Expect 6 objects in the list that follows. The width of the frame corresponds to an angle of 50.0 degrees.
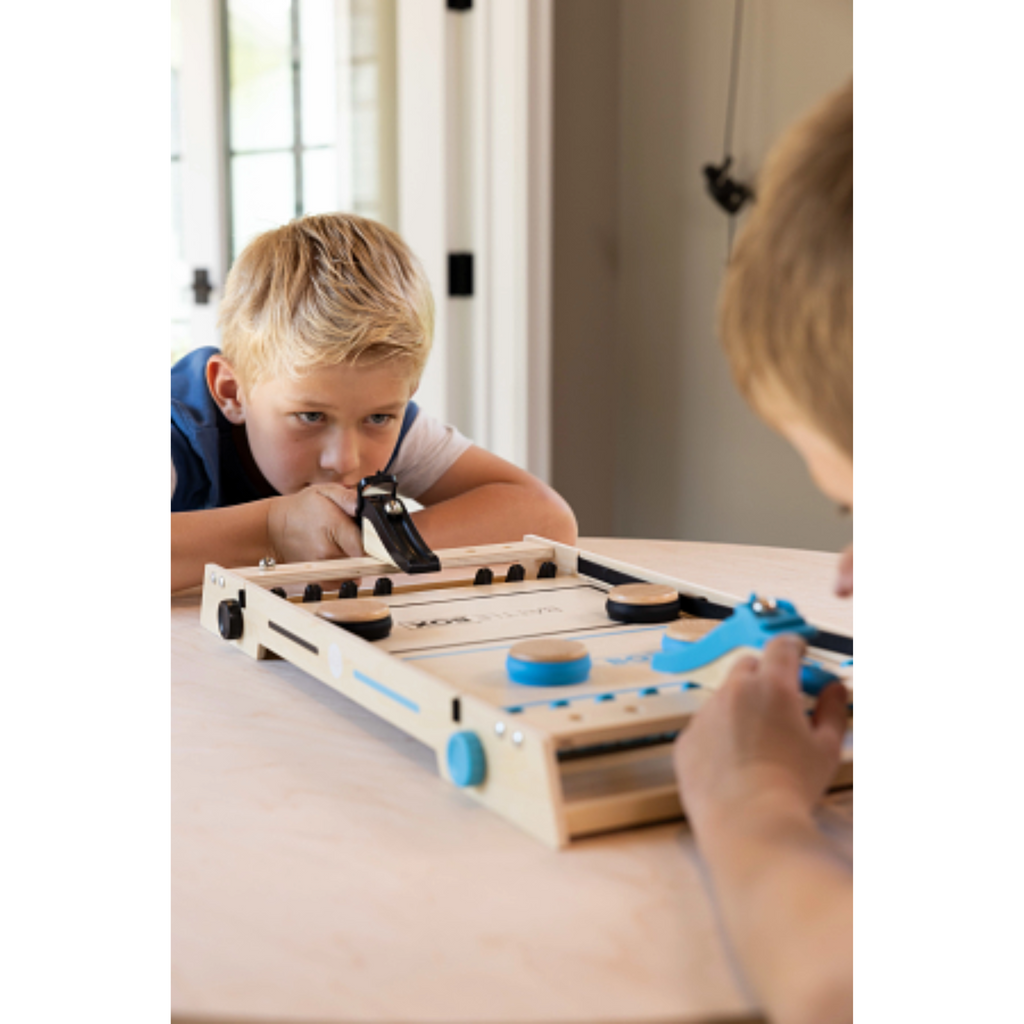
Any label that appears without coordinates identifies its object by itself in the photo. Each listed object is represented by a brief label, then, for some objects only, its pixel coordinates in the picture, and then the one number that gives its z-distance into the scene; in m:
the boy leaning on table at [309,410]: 1.10
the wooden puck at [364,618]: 0.73
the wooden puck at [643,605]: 0.77
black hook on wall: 2.05
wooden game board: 0.52
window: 2.37
